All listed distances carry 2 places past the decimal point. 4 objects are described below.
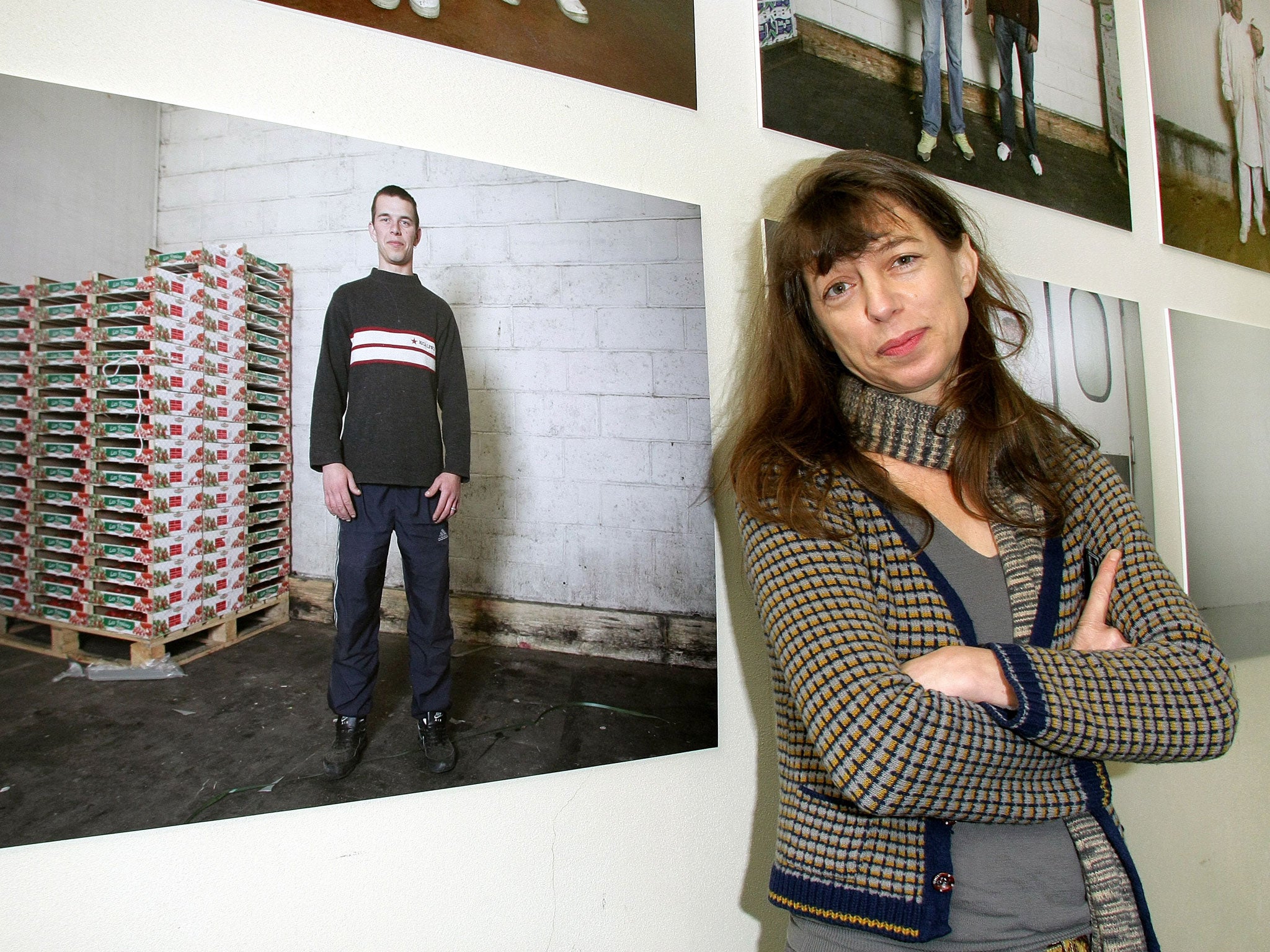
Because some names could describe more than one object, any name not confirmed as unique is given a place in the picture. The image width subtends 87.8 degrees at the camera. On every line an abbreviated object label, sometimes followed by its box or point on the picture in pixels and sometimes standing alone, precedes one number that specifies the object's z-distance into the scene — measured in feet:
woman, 2.32
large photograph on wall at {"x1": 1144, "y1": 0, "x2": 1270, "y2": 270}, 5.74
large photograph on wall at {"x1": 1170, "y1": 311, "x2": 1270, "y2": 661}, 5.30
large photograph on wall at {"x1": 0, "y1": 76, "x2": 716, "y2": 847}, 2.33
